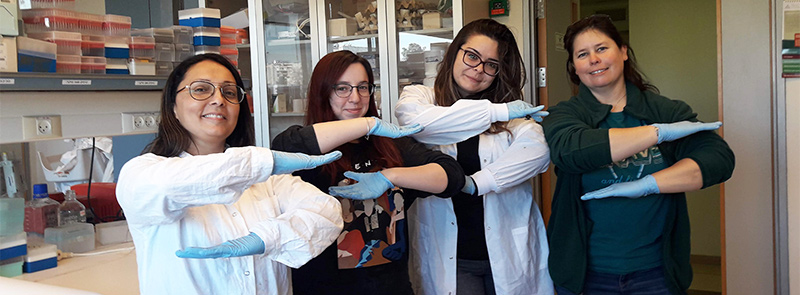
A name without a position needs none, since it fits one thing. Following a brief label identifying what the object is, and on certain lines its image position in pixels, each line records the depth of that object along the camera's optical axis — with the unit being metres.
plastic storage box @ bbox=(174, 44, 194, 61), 2.63
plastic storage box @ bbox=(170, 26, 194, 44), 2.62
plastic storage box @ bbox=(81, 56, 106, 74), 2.21
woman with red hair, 1.55
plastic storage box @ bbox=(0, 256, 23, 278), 1.92
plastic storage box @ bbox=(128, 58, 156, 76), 2.36
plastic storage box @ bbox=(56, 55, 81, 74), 2.12
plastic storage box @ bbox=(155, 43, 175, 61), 2.51
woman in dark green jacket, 1.57
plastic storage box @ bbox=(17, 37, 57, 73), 1.96
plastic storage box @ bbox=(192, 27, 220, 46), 2.68
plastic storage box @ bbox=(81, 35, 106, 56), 2.21
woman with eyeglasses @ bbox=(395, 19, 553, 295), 1.75
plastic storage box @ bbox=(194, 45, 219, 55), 2.69
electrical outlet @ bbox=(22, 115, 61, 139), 2.01
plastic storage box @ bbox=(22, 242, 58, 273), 1.98
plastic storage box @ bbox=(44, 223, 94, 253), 2.18
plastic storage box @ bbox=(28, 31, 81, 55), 2.10
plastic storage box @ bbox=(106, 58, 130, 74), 2.30
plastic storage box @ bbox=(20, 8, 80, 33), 2.09
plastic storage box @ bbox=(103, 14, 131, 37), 2.33
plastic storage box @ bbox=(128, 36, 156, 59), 2.38
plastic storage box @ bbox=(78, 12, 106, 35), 2.22
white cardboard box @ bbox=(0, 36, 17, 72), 1.90
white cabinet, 3.60
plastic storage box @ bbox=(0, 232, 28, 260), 1.92
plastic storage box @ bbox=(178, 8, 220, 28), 2.66
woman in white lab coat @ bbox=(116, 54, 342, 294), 1.14
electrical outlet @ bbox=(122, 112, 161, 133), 2.34
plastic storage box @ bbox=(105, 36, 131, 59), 2.30
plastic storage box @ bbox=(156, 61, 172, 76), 2.50
